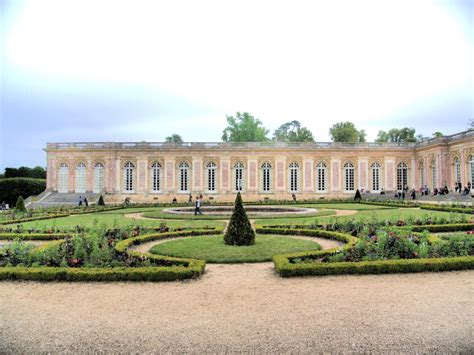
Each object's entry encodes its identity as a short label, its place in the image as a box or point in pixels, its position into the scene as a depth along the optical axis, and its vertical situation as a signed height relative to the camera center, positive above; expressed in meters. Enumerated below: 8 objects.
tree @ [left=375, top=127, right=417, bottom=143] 56.44 +7.74
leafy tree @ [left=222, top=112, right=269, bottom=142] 53.47 +8.30
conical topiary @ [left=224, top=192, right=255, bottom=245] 9.86 -1.05
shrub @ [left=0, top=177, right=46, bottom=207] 37.56 +0.31
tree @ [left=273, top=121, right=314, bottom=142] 57.28 +9.33
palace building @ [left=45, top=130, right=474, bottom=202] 38.28 +1.99
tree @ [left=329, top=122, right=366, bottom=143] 52.75 +7.62
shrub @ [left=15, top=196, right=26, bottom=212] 22.14 -0.80
